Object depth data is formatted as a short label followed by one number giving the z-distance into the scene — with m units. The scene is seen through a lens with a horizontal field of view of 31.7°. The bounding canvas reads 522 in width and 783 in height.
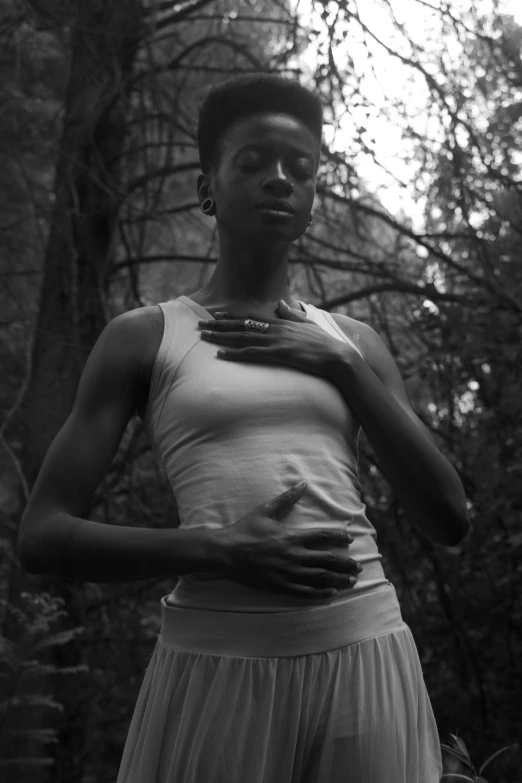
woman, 1.40
